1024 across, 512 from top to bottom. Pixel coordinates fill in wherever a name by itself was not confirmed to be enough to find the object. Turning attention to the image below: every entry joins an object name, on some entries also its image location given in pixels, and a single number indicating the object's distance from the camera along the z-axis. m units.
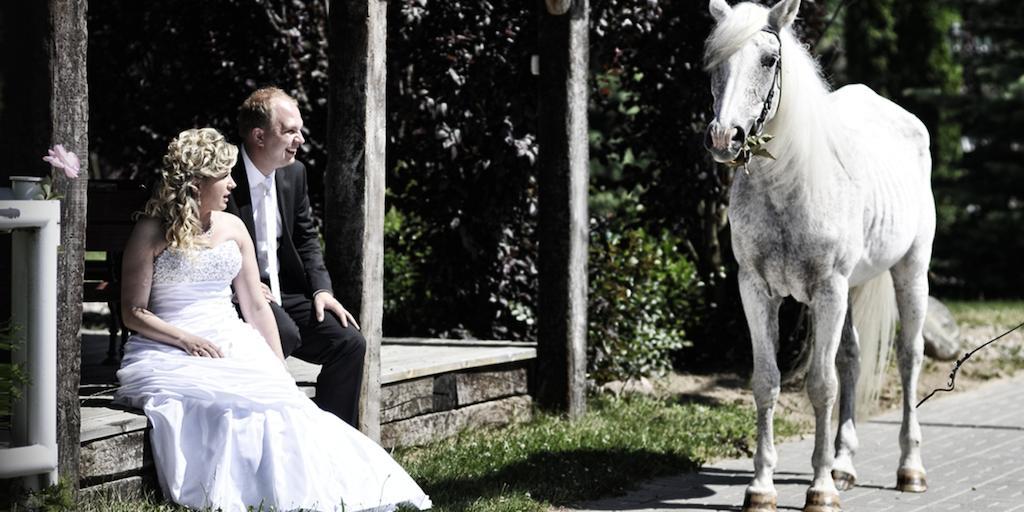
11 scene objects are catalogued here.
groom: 11.68
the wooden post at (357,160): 12.18
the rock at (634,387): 18.12
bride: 10.26
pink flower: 9.03
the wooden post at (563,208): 15.55
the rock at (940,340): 21.55
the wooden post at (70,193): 9.20
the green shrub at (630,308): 17.92
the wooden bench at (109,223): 12.98
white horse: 11.10
